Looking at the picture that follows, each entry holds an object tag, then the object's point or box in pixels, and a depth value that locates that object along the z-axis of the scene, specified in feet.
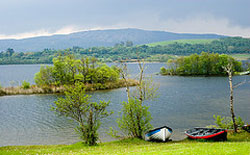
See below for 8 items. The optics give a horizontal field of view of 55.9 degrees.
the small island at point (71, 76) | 232.53
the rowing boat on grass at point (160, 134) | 85.20
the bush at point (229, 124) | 92.89
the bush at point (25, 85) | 231.30
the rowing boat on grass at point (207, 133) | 79.25
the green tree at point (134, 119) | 90.22
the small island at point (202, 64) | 367.66
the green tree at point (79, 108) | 80.53
